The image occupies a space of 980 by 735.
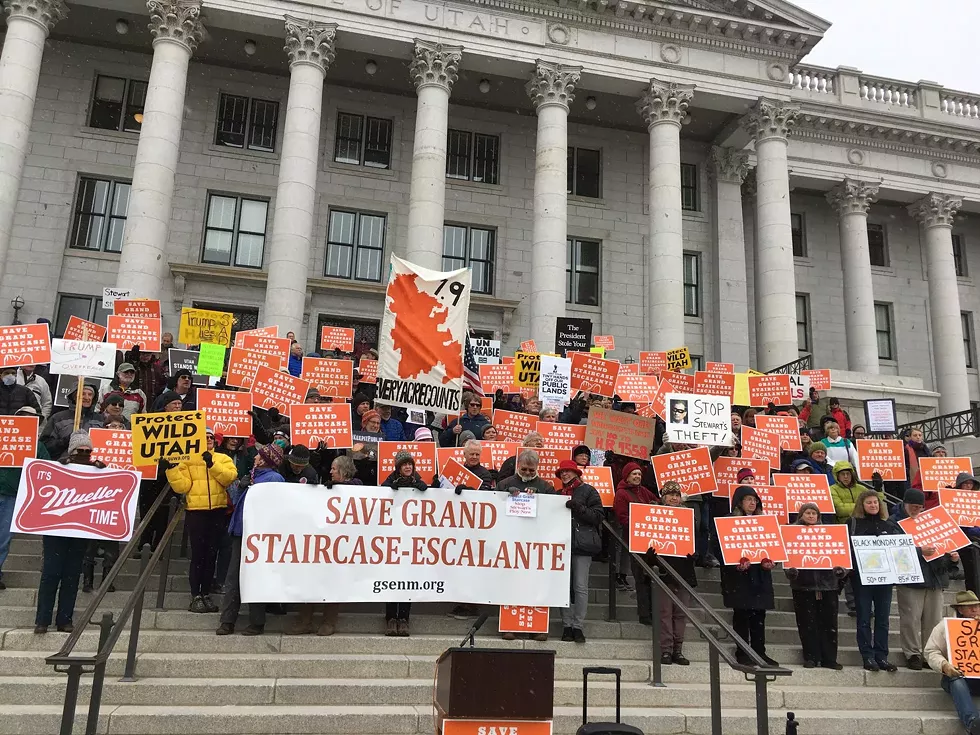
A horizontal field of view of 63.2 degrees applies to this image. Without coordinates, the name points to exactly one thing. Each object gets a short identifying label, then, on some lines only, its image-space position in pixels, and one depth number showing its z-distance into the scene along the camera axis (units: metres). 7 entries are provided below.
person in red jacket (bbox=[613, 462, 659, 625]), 9.84
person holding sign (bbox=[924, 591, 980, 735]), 8.38
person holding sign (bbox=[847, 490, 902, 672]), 9.53
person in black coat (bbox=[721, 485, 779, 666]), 9.10
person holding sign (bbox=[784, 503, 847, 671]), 9.35
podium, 4.68
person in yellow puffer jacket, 9.16
